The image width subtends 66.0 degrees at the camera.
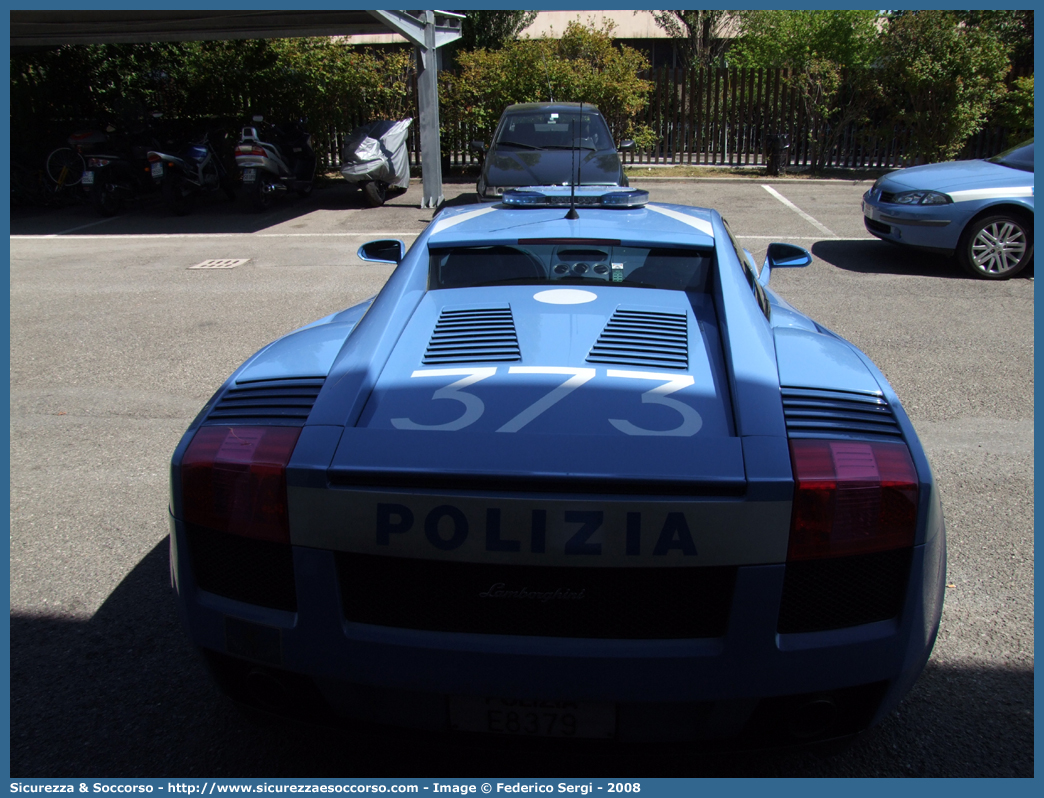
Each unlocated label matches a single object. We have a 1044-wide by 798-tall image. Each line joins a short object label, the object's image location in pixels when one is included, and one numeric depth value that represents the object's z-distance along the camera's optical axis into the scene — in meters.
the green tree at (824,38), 16.02
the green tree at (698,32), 24.31
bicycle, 13.76
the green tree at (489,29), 21.56
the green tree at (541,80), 15.28
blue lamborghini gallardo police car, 1.65
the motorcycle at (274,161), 12.21
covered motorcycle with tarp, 12.48
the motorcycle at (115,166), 12.57
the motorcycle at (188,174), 12.24
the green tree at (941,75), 14.88
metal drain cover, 8.93
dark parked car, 9.99
